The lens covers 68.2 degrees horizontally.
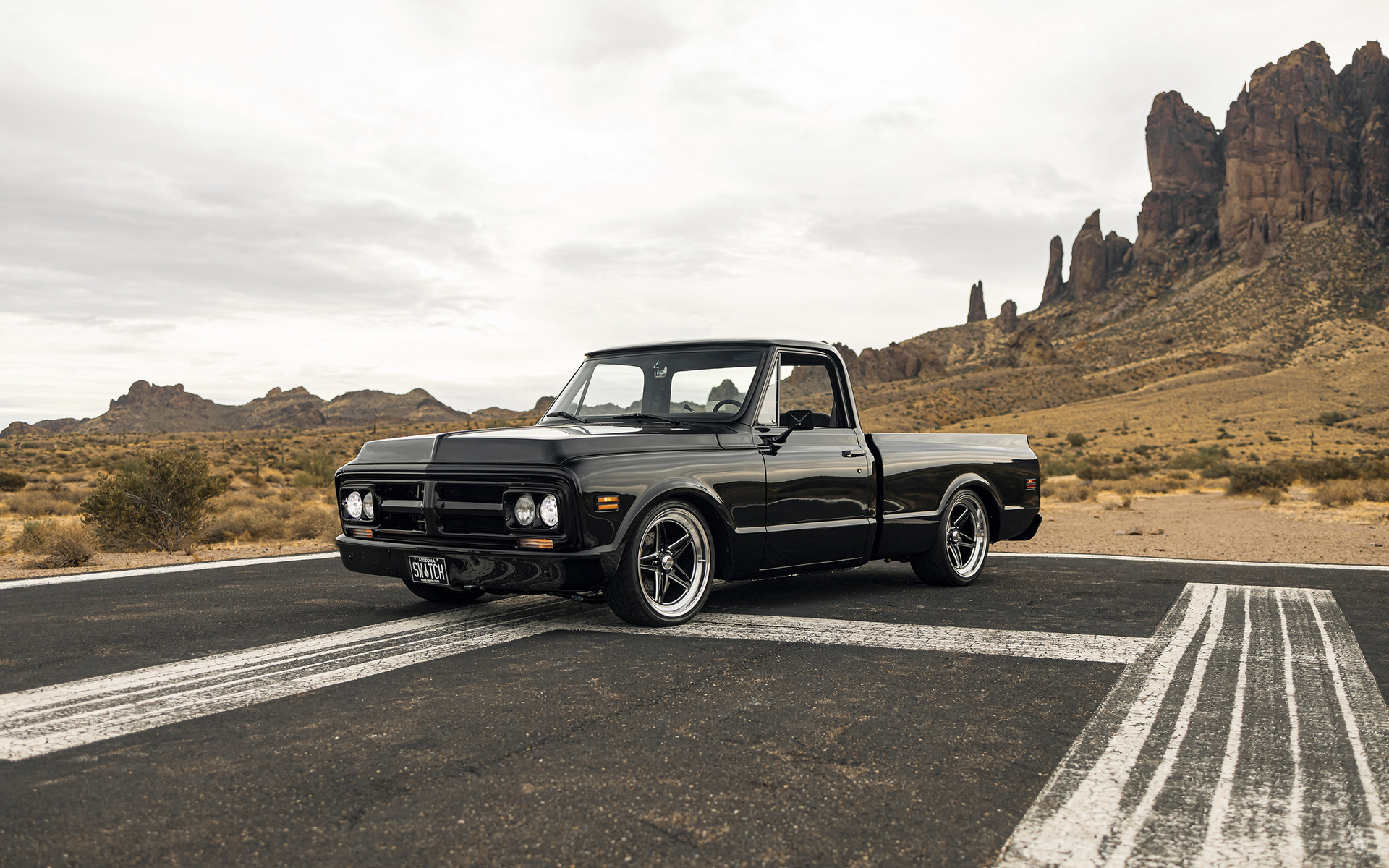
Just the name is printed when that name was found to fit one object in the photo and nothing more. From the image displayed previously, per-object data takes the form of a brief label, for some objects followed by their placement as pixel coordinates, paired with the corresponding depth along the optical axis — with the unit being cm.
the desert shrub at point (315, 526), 1700
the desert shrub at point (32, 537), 1482
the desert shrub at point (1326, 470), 2911
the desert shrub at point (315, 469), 3153
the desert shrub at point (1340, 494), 2278
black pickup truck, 623
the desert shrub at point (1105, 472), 3781
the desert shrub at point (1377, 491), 2280
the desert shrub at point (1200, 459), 4342
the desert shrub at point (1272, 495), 2428
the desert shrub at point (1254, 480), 2675
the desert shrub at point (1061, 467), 4125
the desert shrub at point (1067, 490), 2873
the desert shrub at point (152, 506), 1570
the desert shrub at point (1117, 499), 2477
